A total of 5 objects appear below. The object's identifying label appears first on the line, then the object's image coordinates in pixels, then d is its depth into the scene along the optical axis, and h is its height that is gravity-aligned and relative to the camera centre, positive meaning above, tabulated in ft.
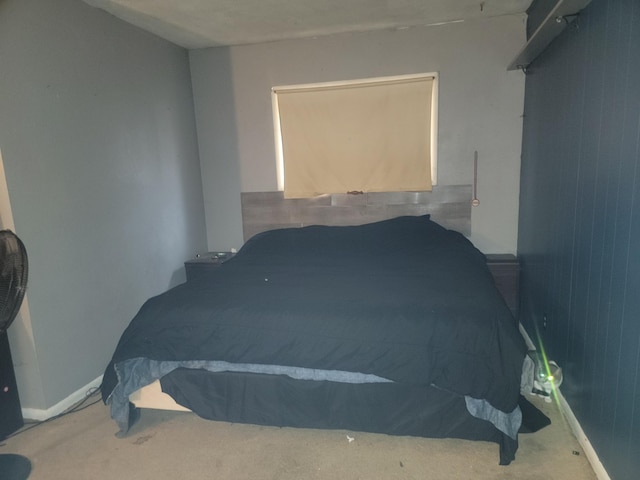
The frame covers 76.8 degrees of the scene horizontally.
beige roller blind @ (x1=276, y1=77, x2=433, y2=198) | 11.34 +0.94
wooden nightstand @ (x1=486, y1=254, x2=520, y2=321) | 10.45 -2.95
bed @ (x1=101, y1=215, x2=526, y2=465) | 5.93 -2.85
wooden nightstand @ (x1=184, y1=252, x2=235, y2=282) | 11.72 -2.54
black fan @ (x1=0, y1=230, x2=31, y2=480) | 5.32 -1.17
